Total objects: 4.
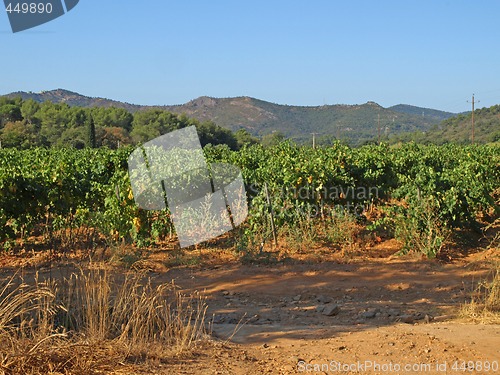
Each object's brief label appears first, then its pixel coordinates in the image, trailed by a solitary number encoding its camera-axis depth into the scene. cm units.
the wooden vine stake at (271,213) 1163
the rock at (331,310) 690
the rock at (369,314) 681
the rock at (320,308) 709
